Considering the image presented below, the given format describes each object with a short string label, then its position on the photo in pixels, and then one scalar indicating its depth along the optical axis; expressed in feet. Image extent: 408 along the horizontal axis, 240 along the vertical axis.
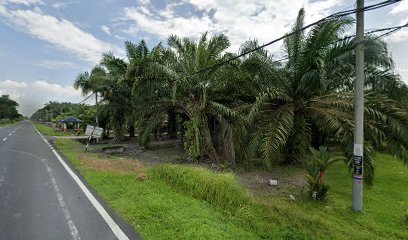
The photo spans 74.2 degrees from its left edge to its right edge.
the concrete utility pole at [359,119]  20.63
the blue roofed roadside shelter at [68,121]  124.77
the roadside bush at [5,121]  256.40
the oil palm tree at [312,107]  24.84
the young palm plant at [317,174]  22.45
